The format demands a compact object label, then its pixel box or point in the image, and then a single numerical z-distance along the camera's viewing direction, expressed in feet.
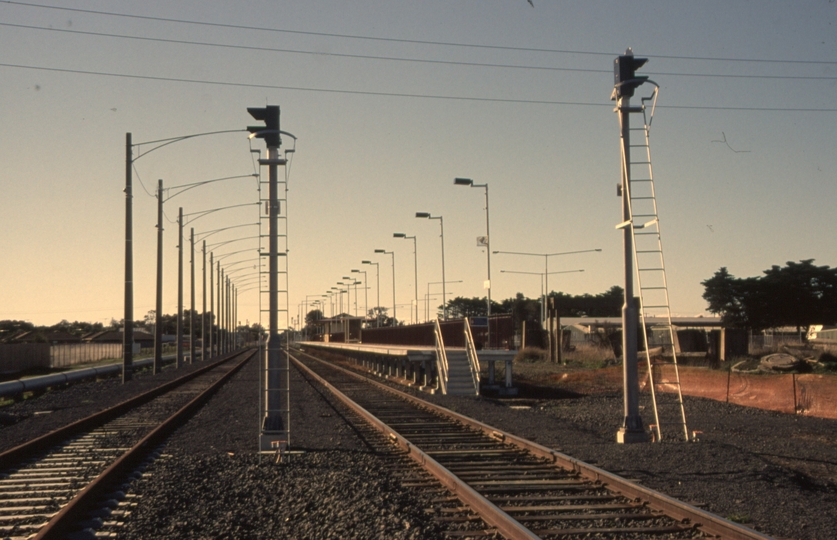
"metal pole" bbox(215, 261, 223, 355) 314.45
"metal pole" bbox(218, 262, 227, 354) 317.93
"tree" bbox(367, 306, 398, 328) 357.94
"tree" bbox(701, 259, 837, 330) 231.91
